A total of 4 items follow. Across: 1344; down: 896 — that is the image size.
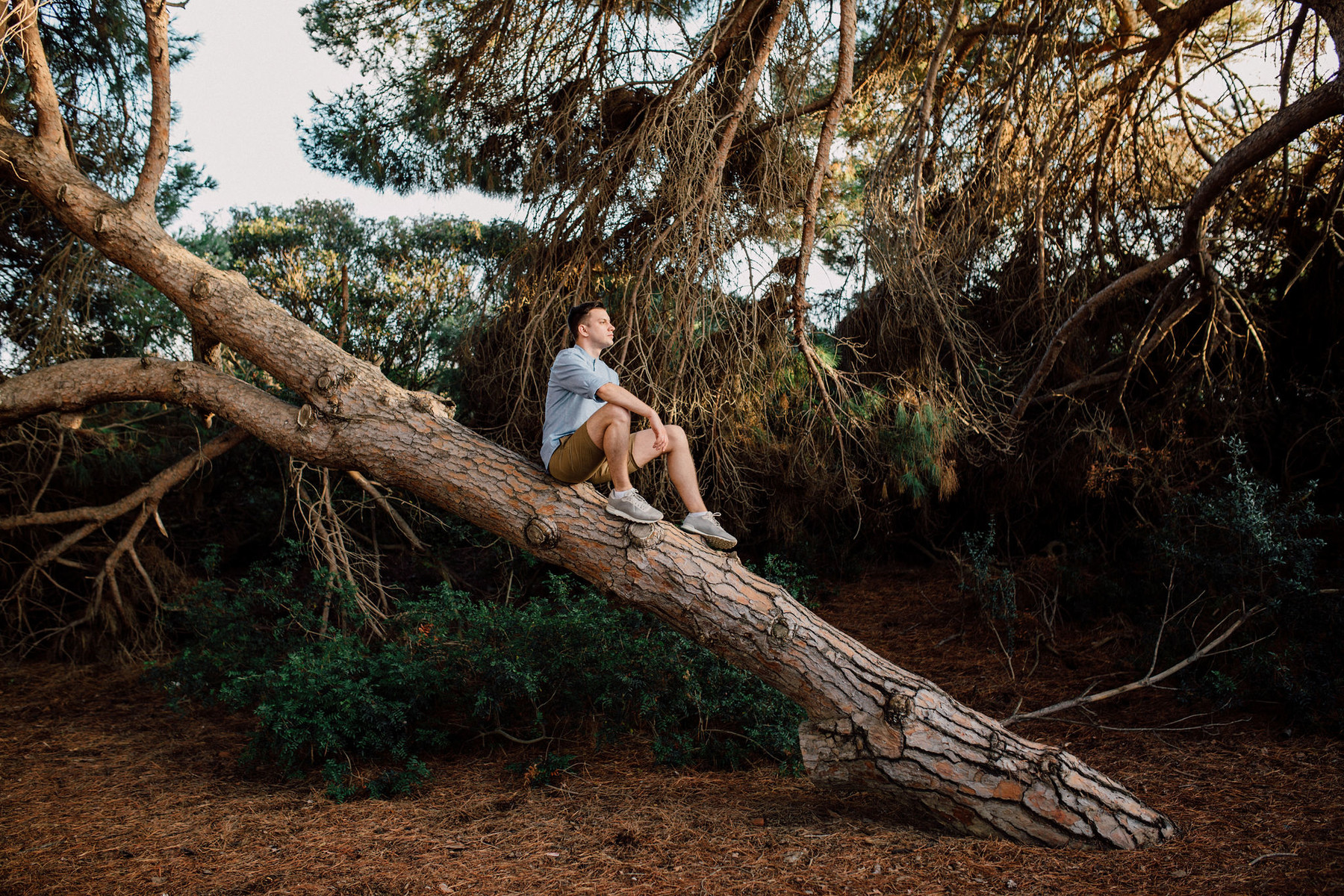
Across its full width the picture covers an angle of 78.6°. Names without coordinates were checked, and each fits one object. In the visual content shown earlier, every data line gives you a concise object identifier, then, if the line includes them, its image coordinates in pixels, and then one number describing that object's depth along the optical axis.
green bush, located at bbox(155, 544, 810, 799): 4.35
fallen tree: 3.47
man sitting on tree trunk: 3.69
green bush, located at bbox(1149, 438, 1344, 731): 4.45
